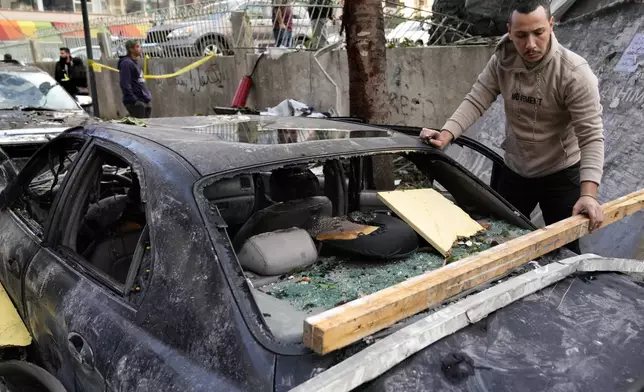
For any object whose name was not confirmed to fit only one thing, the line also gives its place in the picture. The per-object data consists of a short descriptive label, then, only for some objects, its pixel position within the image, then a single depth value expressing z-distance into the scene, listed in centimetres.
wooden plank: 129
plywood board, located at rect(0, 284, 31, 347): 249
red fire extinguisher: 854
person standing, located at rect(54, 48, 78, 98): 1221
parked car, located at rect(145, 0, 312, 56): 818
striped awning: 2603
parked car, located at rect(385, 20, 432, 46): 692
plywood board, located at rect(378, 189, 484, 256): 218
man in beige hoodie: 246
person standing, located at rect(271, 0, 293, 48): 806
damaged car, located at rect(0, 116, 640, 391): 147
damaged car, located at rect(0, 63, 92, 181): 557
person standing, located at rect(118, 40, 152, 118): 848
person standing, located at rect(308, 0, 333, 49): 773
